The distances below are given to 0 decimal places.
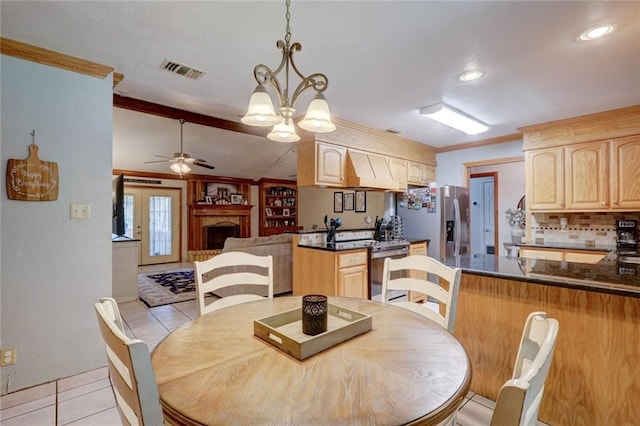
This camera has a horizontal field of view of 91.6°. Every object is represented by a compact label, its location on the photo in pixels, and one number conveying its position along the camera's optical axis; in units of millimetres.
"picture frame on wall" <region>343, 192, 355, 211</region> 6016
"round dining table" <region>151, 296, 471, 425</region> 738
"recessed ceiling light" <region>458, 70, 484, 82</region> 2402
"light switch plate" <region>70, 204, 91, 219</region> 2287
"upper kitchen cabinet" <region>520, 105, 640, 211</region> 3246
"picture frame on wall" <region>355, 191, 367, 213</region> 5642
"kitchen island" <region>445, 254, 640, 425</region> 1569
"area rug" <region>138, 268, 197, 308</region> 4332
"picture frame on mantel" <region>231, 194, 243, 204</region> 8656
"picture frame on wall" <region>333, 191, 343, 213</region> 6484
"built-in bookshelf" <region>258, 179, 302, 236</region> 9000
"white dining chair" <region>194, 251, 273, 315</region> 1759
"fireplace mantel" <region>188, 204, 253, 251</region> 8000
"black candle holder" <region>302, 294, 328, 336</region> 1185
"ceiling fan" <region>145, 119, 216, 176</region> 5281
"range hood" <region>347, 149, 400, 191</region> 3949
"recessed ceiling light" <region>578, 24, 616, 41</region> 1821
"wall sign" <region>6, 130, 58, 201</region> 2064
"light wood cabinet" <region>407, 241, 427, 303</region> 4332
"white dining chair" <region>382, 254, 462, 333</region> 1558
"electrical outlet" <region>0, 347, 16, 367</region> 2055
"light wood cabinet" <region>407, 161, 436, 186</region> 4825
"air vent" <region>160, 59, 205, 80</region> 2330
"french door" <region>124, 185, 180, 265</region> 7402
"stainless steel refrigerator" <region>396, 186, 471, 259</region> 4523
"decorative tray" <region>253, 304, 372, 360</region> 1029
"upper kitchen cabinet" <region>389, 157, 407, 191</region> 4539
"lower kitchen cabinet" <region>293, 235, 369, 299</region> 3426
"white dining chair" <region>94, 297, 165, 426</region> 654
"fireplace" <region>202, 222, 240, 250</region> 8203
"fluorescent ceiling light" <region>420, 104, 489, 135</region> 3137
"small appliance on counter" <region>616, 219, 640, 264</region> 3352
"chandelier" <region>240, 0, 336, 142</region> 1474
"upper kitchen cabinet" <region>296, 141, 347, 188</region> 3713
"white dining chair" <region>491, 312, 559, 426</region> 519
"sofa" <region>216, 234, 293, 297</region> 4293
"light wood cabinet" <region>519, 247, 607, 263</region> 3221
